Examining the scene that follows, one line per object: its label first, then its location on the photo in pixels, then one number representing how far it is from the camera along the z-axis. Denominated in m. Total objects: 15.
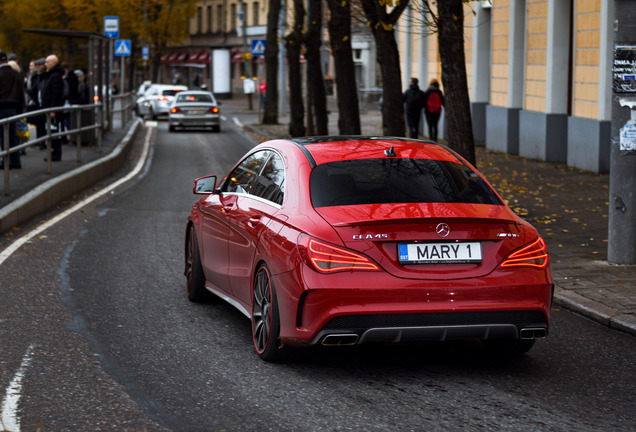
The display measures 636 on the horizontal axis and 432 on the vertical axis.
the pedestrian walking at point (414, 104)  29.22
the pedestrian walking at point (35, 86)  22.16
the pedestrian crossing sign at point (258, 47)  40.88
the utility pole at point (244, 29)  56.85
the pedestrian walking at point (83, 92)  27.50
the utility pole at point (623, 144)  10.27
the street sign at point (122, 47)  39.62
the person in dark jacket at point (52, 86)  21.22
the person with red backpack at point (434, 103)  28.77
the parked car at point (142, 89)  63.64
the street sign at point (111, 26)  35.22
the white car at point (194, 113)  40.88
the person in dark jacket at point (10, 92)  18.83
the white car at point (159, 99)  52.38
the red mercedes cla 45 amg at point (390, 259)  6.32
